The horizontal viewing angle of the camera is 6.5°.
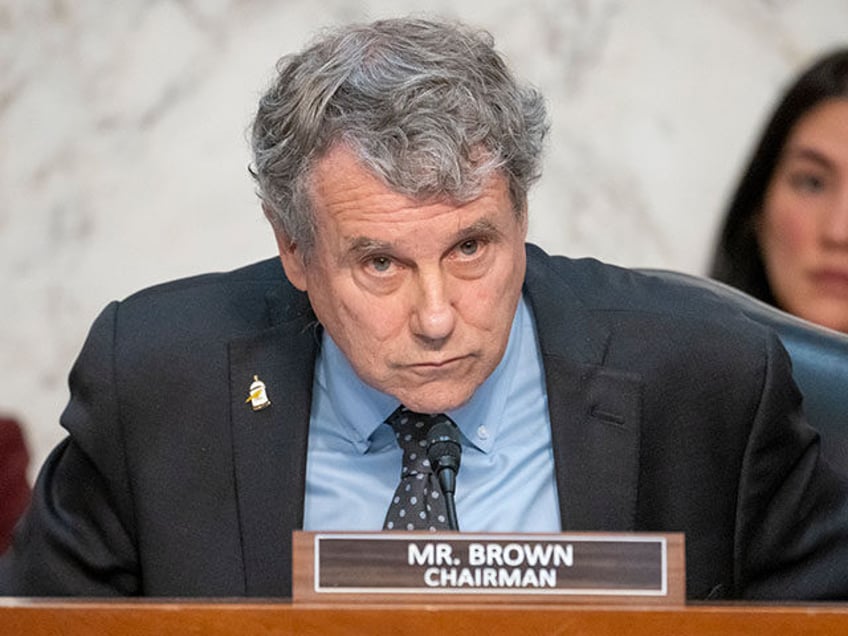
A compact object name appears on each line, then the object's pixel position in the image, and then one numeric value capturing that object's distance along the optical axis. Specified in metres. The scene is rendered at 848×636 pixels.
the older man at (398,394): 4.77
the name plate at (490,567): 4.52
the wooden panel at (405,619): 4.48
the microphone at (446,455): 4.69
